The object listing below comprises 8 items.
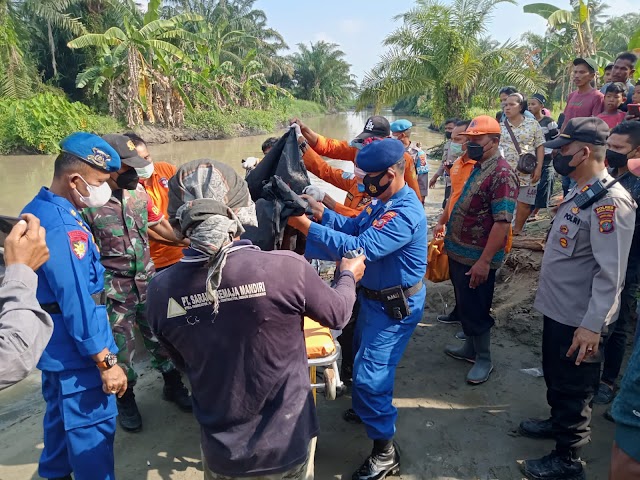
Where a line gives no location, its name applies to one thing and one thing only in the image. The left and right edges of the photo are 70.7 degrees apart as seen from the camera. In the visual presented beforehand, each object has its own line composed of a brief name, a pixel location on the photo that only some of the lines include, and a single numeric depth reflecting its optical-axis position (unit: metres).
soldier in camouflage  3.03
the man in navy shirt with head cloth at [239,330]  1.53
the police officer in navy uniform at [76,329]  2.15
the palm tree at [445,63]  12.24
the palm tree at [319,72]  50.88
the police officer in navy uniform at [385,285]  2.54
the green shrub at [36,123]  17.98
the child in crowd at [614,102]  5.13
